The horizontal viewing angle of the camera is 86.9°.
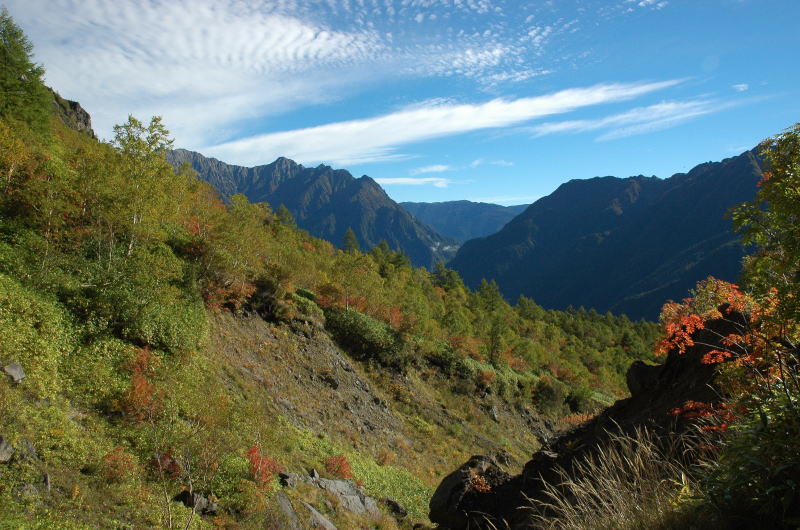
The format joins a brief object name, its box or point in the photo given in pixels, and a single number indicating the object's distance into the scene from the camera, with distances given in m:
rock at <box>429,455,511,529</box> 12.90
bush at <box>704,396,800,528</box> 3.70
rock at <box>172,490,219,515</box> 10.67
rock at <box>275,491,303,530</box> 11.81
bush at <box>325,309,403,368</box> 30.97
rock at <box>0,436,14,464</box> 8.13
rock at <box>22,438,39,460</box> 8.73
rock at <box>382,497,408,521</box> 16.28
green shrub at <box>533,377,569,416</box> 39.12
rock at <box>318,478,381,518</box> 14.99
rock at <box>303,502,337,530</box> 12.53
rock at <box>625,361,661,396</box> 12.91
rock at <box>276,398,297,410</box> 20.34
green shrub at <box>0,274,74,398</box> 11.09
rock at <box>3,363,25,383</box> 10.44
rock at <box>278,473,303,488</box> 13.71
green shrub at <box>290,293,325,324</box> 29.30
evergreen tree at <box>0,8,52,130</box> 28.73
